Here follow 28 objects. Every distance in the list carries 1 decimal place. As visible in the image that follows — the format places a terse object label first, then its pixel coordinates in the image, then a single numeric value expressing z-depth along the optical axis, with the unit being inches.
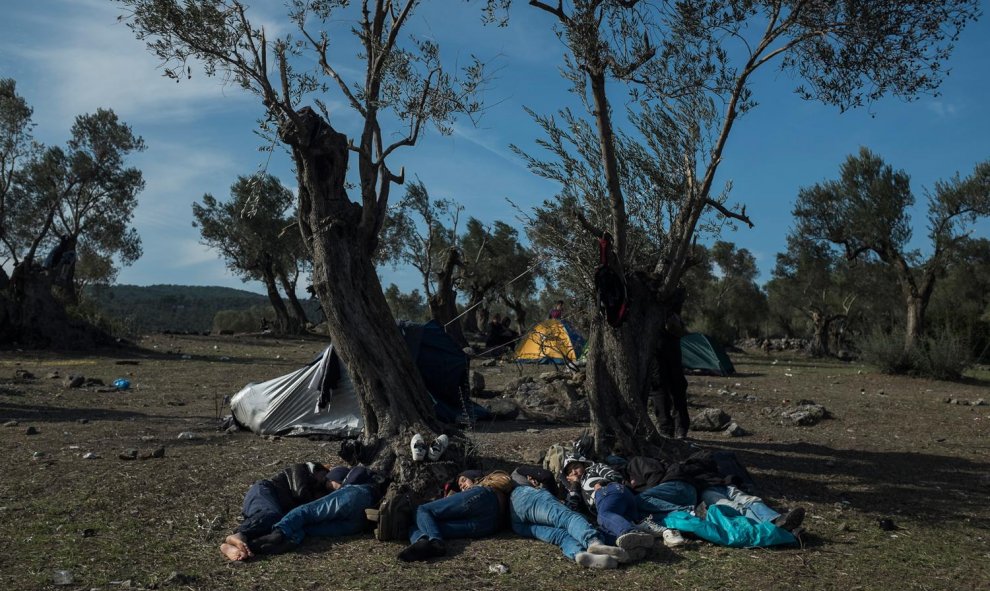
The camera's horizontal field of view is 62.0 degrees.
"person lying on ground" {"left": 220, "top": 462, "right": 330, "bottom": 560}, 239.3
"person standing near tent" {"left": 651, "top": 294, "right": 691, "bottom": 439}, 420.5
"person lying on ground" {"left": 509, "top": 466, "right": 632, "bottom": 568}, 228.1
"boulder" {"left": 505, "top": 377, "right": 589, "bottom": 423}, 511.5
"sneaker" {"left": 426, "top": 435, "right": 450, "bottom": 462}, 305.9
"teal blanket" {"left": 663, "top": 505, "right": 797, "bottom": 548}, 243.2
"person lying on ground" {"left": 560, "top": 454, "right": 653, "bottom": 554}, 233.3
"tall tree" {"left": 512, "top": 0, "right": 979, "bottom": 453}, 333.4
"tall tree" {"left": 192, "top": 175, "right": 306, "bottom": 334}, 1464.1
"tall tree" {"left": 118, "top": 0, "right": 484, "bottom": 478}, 346.0
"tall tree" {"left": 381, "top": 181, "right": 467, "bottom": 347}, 1181.1
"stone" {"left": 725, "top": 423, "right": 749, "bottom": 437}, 463.6
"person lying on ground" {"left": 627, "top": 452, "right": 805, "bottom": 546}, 245.4
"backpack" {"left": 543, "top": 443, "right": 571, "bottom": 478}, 300.3
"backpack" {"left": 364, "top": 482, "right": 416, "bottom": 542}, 252.8
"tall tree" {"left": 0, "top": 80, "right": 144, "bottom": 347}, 900.0
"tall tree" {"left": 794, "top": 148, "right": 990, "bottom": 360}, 1088.2
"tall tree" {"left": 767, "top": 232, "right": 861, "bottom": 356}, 1349.7
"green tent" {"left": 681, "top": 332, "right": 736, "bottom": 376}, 858.8
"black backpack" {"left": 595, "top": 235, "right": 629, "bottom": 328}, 329.7
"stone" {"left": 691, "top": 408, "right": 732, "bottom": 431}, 475.8
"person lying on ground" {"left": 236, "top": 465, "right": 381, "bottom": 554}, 241.9
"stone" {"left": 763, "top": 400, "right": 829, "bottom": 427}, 515.8
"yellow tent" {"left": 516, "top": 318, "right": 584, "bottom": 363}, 810.8
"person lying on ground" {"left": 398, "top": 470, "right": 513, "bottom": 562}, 253.8
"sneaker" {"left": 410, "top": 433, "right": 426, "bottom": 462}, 303.4
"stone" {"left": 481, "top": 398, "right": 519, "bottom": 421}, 507.1
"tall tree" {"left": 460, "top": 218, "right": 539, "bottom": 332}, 1497.3
